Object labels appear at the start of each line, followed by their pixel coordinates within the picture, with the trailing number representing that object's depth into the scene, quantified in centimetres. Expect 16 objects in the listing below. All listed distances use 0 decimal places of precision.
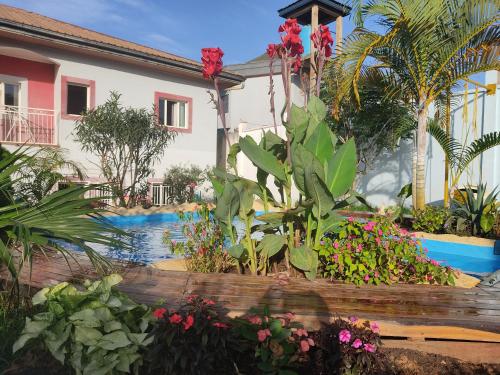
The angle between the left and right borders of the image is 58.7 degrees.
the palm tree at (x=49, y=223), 257
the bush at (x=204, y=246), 514
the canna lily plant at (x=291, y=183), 423
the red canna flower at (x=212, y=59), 471
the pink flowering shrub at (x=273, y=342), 241
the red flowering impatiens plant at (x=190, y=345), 233
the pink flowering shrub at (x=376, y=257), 445
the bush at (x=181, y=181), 1565
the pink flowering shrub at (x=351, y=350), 252
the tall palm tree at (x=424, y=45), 909
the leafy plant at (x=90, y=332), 233
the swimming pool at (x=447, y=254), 753
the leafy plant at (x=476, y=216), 870
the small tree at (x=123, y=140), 1265
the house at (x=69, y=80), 1281
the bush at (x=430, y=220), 936
